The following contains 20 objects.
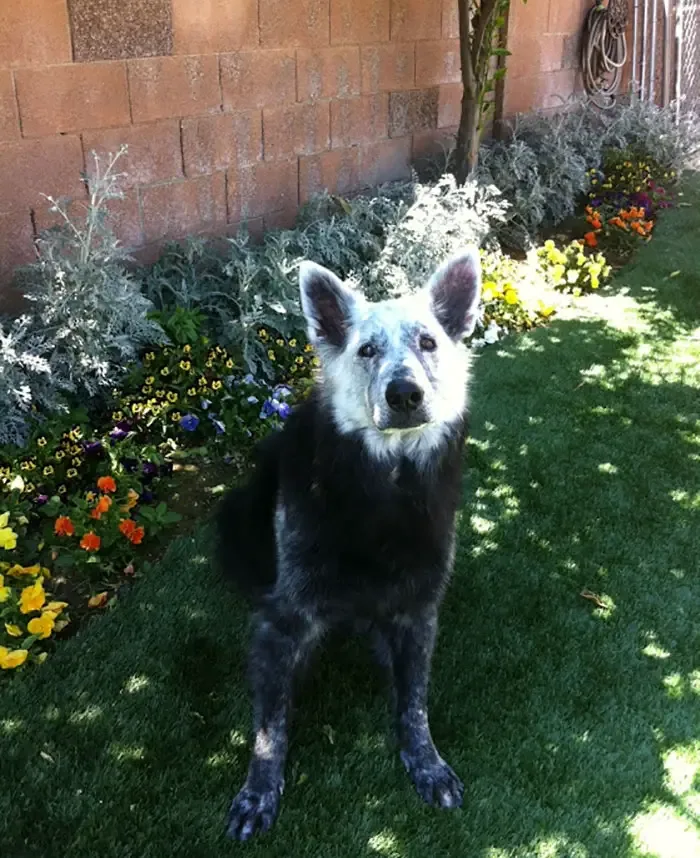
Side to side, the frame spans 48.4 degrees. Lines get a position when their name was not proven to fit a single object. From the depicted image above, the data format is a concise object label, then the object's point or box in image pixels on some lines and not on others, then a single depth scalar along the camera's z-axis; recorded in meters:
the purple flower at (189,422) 3.85
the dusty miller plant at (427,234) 5.50
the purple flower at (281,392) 4.18
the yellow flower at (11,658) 2.67
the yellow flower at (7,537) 2.84
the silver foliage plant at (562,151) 7.28
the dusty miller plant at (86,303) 3.85
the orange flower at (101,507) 3.14
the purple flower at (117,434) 3.63
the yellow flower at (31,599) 2.75
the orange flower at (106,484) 3.23
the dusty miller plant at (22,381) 3.53
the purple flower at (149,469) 3.55
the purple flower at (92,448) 3.55
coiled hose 9.66
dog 2.36
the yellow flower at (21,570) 2.91
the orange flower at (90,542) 3.02
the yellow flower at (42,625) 2.73
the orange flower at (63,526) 3.05
